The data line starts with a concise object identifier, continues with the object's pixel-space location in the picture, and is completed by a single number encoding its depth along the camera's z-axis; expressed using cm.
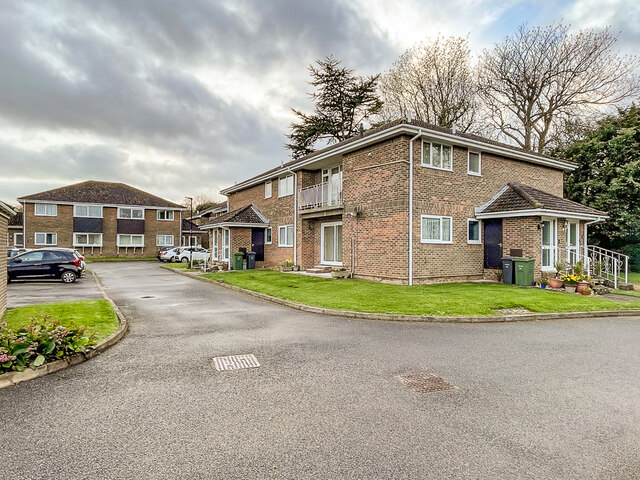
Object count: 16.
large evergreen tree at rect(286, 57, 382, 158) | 3544
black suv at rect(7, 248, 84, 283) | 1678
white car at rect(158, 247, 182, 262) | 3534
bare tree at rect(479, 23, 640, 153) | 2527
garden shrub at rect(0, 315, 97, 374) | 494
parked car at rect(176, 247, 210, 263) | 3331
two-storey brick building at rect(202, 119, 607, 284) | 1464
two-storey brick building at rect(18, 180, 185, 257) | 3850
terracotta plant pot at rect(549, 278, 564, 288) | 1409
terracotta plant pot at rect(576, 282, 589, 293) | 1343
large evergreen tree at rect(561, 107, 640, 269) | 2236
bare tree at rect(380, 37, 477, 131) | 2848
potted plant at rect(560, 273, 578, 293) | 1372
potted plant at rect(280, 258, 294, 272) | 2066
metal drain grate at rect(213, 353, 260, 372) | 547
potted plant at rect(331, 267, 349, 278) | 1656
